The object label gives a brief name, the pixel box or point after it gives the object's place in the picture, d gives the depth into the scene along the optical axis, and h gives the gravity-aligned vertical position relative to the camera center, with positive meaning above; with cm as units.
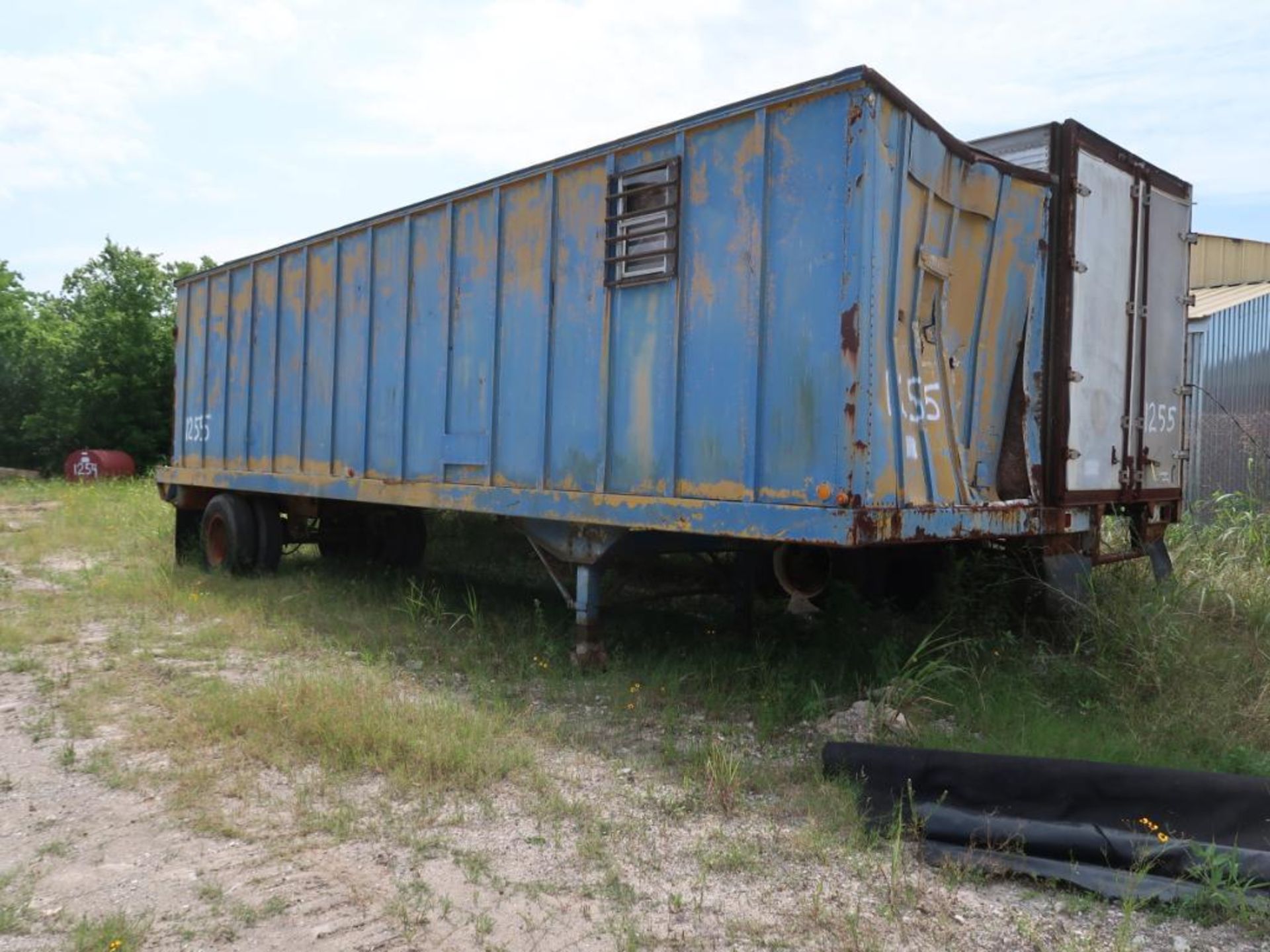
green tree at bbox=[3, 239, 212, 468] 2444 +239
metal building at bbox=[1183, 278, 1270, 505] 1084 +128
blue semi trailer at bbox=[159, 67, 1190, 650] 473 +81
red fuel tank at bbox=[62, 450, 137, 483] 2245 +4
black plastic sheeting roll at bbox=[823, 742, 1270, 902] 332 -117
